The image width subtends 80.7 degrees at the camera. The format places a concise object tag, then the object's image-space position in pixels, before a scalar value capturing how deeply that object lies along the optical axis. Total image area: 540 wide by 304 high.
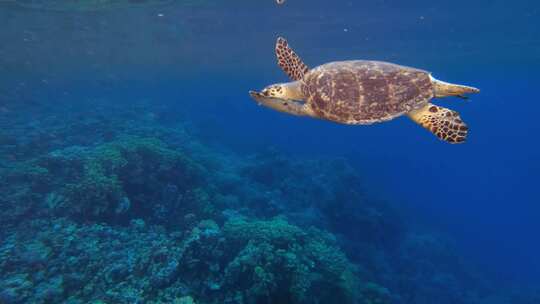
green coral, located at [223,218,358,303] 6.48
